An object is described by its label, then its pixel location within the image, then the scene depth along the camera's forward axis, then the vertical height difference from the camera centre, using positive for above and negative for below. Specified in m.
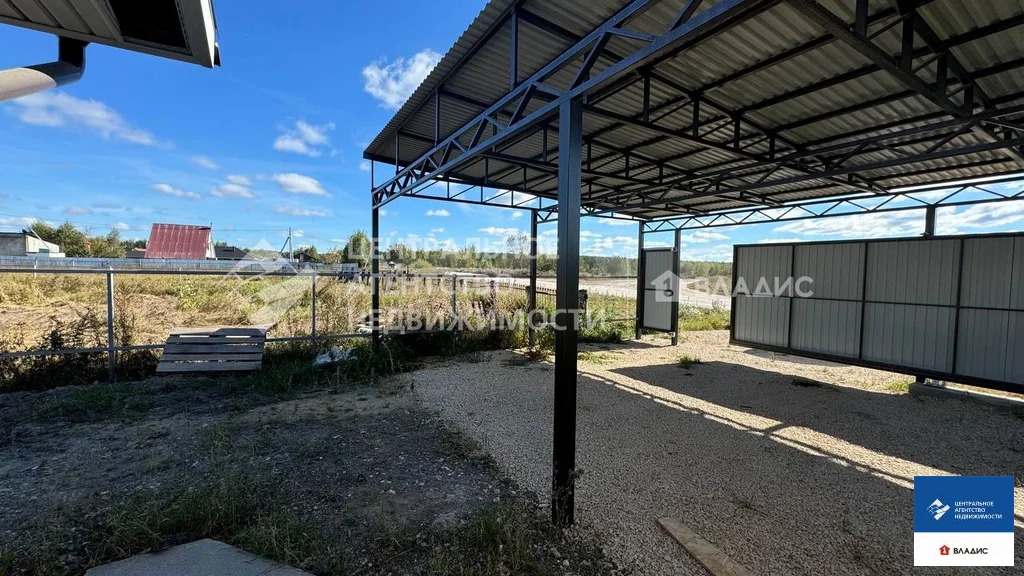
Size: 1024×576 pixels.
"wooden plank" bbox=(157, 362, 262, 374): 5.87 -1.54
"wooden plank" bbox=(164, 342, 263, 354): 6.03 -1.29
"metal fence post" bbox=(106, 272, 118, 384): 5.50 -1.11
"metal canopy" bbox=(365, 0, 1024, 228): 2.89 +2.04
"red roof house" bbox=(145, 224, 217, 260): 31.25 +2.08
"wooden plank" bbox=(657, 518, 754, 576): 2.16 -1.65
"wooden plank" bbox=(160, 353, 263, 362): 5.96 -1.40
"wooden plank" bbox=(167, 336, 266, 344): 6.10 -1.17
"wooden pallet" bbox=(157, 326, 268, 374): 5.94 -1.32
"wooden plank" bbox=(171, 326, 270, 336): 6.31 -1.05
